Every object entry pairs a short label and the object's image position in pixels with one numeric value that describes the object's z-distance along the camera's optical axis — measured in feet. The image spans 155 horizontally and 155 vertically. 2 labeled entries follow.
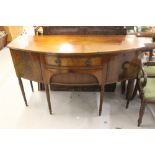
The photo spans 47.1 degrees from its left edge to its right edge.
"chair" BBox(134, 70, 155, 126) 5.00
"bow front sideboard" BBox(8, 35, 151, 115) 4.73
